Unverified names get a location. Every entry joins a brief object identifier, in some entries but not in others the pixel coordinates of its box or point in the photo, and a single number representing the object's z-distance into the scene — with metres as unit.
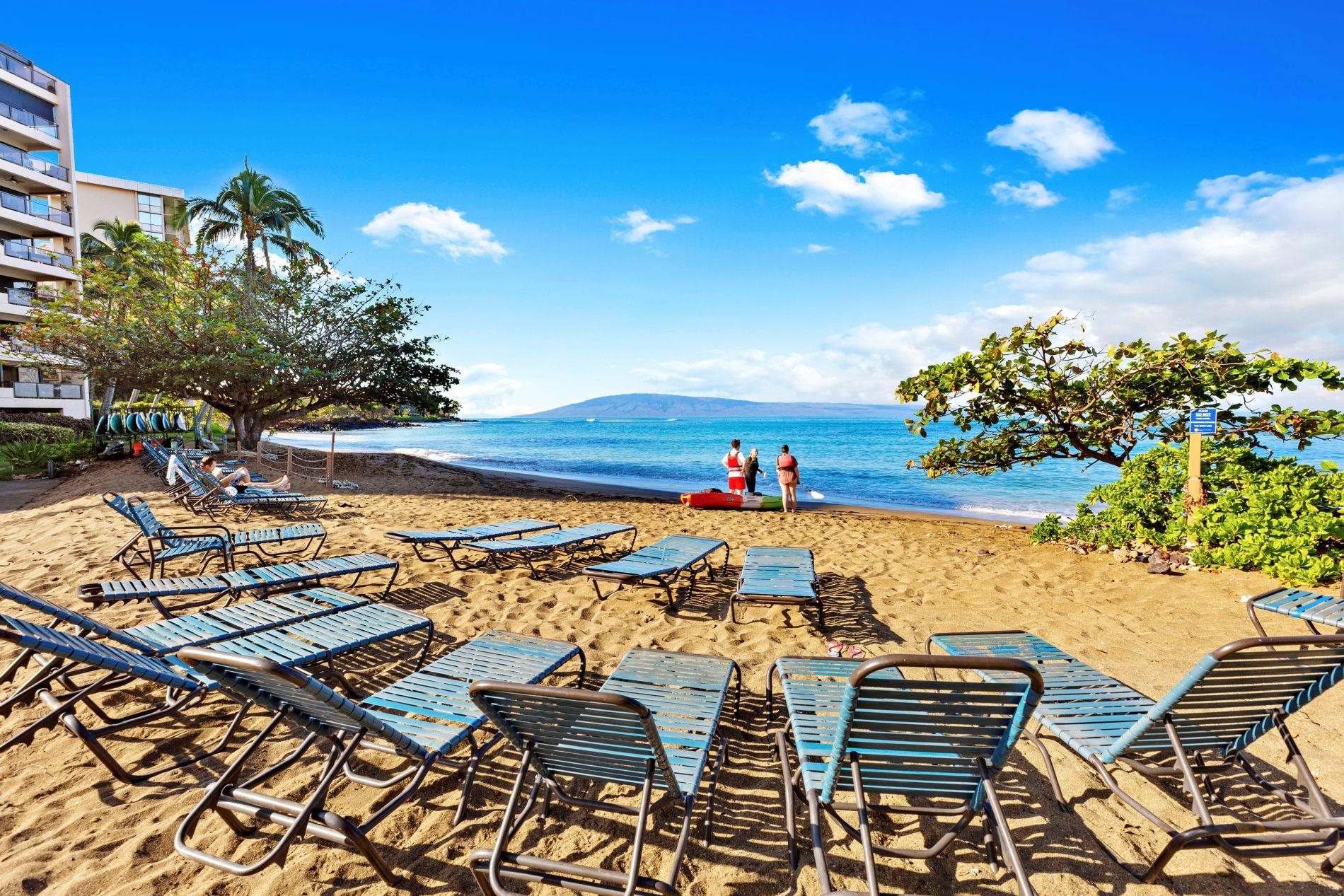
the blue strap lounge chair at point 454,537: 7.09
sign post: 7.75
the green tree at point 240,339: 16.98
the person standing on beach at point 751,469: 13.74
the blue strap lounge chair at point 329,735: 2.32
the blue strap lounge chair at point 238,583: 4.71
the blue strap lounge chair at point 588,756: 2.19
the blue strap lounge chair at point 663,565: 5.80
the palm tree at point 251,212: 24.70
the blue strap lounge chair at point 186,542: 6.19
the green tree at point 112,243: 33.00
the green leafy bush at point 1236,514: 6.66
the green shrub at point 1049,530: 9.45
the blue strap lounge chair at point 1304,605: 4.33
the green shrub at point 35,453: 16.41
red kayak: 12.88
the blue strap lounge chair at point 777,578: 5.21
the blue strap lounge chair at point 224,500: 9.86
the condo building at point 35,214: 26.97
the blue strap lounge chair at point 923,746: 2.12
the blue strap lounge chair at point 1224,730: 2.41
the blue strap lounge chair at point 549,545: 7.15
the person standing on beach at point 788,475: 12.81
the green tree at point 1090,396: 8.61
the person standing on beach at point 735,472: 13.48
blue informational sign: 7.73
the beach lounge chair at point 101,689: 2.88
